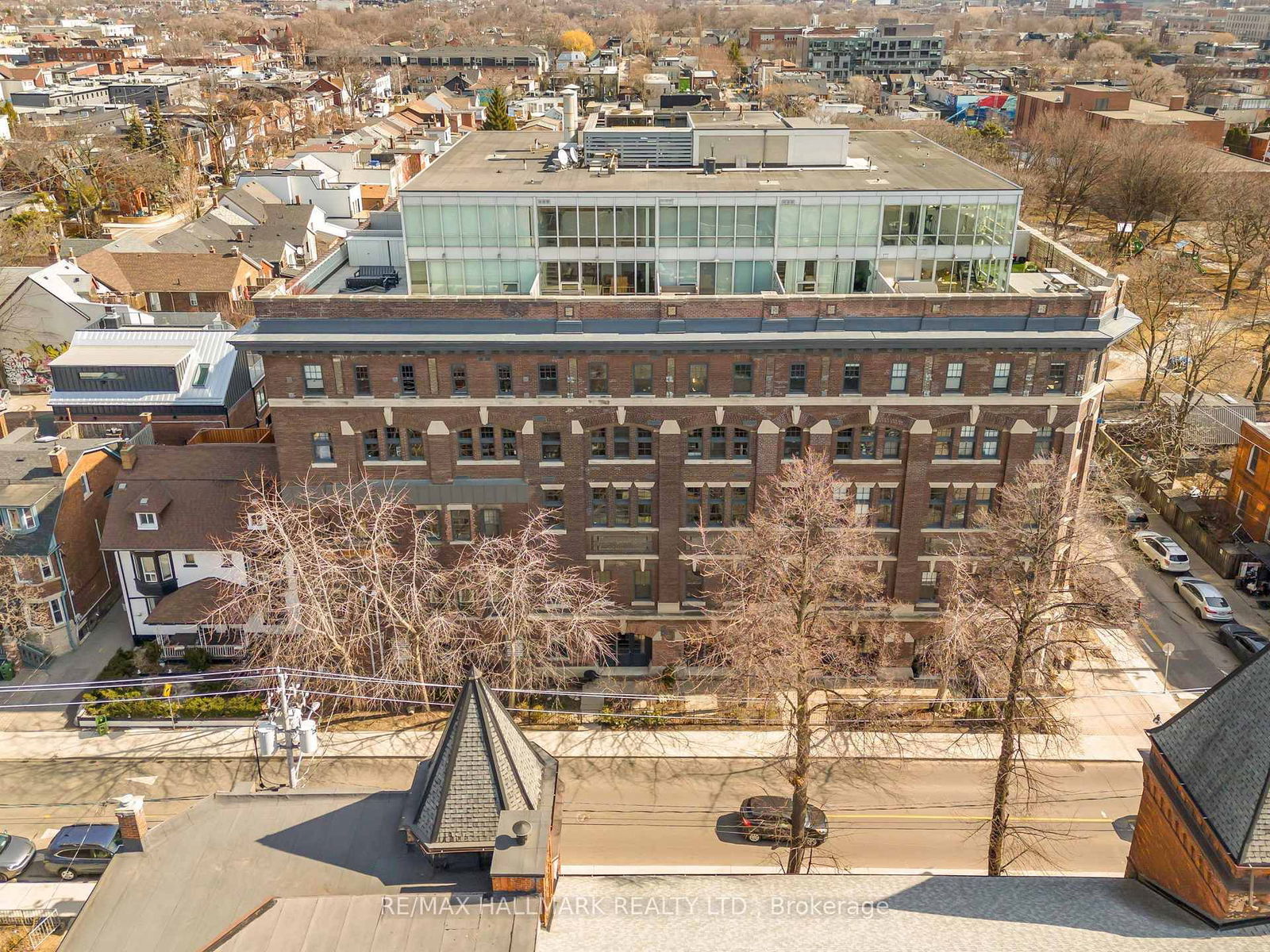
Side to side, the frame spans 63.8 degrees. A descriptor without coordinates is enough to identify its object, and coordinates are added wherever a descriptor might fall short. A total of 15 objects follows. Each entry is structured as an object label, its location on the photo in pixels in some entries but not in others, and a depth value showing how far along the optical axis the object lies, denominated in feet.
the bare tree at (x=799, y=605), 128.16
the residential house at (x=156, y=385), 225.35
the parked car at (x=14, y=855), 132.36
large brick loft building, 158.51
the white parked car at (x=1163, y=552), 206.28
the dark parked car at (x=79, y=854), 132.98
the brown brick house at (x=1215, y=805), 84.89
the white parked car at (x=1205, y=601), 189.26
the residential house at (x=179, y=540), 178.70
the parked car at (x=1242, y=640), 177.99
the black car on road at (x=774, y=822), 138.72
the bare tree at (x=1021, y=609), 118.21
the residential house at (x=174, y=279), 326.44
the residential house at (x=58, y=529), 176.55
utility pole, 131.03
